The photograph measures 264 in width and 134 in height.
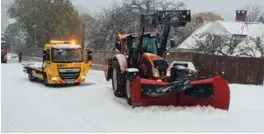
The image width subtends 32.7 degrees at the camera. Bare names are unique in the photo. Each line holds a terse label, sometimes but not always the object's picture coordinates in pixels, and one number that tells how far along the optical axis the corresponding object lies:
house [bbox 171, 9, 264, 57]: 52.31
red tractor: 11.11
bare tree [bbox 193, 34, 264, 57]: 31.03
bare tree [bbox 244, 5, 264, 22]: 80.62
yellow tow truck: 18.48
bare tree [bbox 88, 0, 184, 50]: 48.75
